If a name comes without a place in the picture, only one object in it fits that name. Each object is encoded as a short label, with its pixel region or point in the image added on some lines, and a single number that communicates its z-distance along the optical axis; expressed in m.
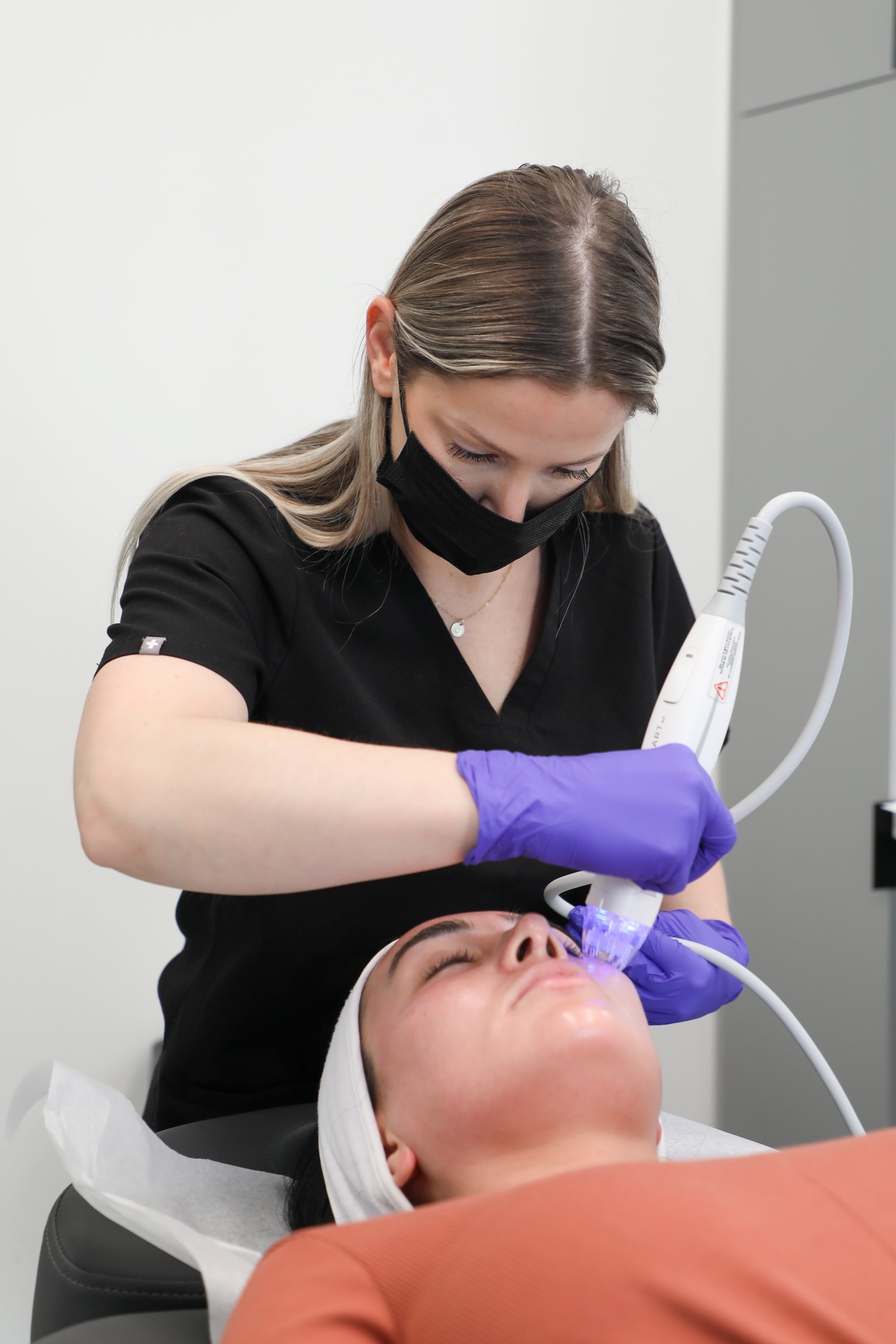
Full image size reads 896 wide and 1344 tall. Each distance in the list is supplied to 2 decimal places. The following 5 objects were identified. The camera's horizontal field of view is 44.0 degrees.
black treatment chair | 1.04
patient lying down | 0.72
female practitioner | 0.93
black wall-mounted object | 2.18
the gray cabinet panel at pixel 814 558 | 2.15
